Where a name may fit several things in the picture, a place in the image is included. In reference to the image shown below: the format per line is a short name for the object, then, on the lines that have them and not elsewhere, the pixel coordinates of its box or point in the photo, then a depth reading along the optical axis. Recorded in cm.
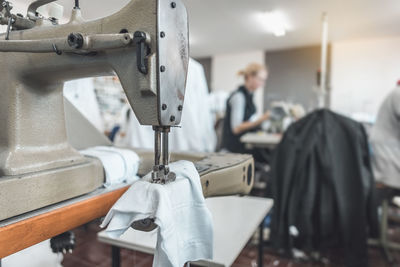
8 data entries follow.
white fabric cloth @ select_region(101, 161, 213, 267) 38
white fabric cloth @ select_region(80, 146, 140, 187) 61
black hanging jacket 153
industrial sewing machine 42
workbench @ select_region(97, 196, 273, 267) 72
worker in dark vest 234
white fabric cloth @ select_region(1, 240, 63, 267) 67
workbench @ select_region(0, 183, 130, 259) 39
